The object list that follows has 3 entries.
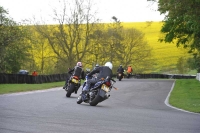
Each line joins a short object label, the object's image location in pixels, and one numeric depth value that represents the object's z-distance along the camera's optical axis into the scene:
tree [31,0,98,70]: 62.50
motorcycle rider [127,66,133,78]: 54.64
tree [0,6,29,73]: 46.47
